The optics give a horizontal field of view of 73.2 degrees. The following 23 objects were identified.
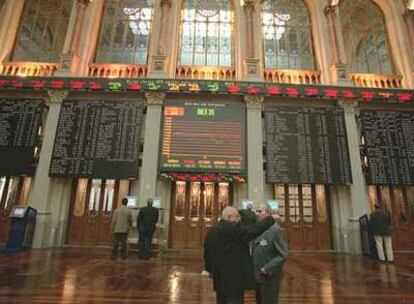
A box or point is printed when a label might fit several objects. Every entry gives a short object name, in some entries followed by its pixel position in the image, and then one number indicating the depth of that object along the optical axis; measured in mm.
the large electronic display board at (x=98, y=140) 9031
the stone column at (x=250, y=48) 10359
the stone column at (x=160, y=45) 10293
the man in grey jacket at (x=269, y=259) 2598
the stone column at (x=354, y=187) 8984
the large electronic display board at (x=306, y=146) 9211
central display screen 9227
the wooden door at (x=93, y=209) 9297
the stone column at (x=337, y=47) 10414
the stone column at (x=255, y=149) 9141
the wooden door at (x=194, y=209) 9430
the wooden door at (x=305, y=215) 9492
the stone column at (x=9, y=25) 10766
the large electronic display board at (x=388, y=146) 9320
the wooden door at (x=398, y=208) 9461
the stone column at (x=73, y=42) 10127
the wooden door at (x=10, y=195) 9242
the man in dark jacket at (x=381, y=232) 7406
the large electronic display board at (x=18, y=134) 9070
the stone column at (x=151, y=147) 9062
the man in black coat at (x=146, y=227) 6992
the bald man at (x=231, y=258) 2236
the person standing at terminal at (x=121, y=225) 6875
